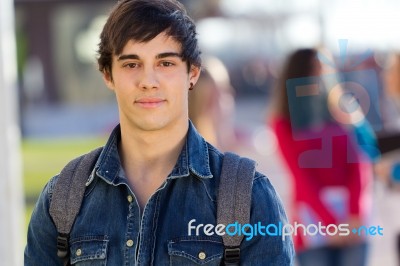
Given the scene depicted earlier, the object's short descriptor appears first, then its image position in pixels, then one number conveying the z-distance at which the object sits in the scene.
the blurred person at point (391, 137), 7.05
